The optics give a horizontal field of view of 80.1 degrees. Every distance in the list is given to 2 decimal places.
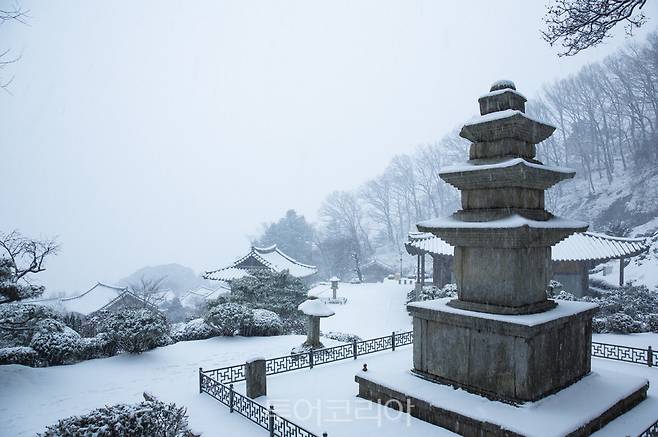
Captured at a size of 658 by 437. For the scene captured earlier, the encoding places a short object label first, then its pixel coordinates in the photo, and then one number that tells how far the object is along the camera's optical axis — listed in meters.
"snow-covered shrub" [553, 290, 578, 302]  22.09
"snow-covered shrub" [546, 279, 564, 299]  22.84
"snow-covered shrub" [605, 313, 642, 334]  18.39
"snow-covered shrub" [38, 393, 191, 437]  6.62
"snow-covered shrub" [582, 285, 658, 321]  20.95
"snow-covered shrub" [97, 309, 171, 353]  15.63
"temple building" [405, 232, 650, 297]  25.42
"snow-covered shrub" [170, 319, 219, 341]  19.23
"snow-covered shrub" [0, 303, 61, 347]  13.20
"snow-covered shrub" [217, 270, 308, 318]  25.11
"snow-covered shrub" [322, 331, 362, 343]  19.89
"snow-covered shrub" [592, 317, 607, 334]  19.02
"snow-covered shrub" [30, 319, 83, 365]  13.99
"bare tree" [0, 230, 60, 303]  11.38
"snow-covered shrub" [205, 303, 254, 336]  19.22
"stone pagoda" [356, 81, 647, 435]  8.48
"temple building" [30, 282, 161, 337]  38.22
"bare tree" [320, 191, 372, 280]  71.06
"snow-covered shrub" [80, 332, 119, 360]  15.25
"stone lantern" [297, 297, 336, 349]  15.67
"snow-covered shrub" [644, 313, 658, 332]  19.12
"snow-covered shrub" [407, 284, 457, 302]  25.30
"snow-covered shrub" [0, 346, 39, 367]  13.28
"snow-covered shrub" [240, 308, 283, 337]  20.03
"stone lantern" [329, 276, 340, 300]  39.72
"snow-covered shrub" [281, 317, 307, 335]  23.56
